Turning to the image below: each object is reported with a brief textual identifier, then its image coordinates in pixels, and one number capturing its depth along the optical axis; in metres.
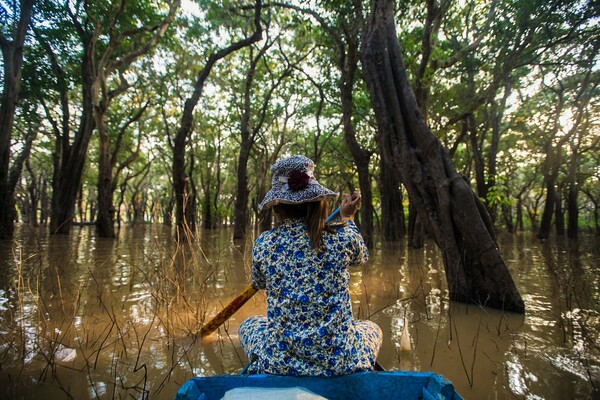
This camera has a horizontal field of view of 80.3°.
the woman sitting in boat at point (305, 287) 1.65
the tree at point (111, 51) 9.23
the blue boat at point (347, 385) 1.33
